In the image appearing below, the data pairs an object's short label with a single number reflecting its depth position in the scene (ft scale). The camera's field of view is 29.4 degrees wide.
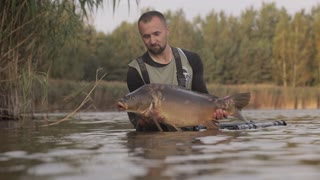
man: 19.49
